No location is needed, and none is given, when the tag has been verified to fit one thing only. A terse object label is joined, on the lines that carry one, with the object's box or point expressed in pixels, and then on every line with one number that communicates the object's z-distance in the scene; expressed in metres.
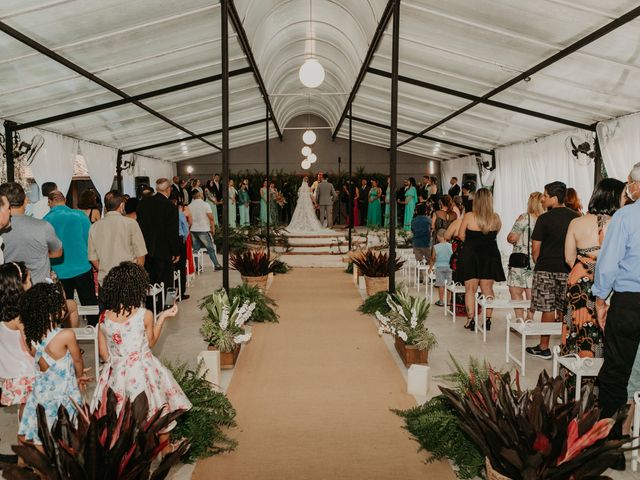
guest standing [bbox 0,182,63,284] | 4.28
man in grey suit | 16.92
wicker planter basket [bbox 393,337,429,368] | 5.36
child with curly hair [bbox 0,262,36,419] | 3.37
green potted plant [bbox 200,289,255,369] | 5.30
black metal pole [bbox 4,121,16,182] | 9.28
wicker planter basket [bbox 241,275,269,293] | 9.07
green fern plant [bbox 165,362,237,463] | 3.53
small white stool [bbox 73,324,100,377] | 4.77
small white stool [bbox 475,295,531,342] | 6.12
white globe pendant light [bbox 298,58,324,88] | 8.17
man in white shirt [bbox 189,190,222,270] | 10.68
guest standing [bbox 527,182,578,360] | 5.35
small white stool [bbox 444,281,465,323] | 7.17
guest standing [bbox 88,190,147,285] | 5.49
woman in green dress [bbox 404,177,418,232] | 17.33
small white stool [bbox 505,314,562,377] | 5.07
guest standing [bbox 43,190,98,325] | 5.75
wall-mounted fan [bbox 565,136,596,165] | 9.90
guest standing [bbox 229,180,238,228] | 18.00
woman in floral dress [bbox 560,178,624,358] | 3.91
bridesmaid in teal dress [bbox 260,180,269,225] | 17.44
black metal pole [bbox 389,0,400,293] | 6.82
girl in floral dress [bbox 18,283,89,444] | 3.01
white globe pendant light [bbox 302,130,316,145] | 17.33
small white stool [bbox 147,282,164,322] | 6.65
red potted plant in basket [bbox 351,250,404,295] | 8.73
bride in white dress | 16.31
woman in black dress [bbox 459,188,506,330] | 6.42
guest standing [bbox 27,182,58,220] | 10.17
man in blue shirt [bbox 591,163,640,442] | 3.12
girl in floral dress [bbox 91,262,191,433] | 3.19
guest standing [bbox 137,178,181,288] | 7.06
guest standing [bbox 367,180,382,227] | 19.84
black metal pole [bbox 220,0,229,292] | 6.35
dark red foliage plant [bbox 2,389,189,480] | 2.25
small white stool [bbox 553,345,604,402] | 3.67
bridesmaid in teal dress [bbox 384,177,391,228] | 19.25
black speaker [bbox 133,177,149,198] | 16.70
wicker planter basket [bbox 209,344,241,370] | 5.35
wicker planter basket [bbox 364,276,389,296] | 8.72
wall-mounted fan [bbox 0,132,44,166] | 9.35
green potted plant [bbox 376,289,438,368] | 5.38
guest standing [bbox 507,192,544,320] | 6.39
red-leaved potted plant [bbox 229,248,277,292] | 9.05
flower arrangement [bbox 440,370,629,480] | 2.30
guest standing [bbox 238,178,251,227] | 18.70
